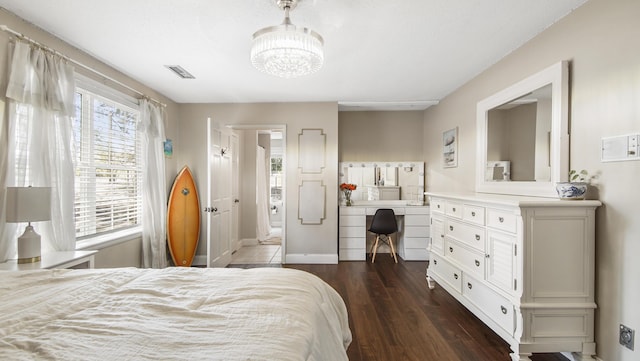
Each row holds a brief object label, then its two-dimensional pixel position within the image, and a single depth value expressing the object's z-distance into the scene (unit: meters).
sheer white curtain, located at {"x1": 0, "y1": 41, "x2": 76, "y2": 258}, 2.07
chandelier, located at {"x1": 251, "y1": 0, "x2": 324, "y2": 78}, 1.75
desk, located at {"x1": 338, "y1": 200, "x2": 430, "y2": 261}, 4.47
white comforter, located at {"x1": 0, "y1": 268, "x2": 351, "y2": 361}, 0.87
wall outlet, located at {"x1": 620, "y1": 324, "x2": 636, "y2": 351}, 1.66
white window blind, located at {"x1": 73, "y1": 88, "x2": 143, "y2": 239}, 2.77
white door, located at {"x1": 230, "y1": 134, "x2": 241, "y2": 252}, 4.88
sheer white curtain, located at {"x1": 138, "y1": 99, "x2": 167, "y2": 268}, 3.50
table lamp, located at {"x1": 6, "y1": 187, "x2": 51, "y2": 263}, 1.86
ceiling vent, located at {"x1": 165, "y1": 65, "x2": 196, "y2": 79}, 3.07
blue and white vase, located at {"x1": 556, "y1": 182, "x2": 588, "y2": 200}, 1.85
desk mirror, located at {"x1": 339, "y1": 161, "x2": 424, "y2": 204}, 4.91
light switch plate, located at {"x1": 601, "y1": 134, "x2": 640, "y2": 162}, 1.61
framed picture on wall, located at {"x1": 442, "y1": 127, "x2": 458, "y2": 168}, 3.81
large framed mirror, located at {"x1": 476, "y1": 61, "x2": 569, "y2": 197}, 2.09
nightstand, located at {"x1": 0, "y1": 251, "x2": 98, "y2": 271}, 1.92
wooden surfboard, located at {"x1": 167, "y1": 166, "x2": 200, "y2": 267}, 3.90
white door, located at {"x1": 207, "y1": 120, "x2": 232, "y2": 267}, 3.68
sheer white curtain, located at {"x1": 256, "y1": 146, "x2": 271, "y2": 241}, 5.84
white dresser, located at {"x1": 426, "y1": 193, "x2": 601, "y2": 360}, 1.86
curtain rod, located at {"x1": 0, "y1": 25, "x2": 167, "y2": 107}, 2.08
